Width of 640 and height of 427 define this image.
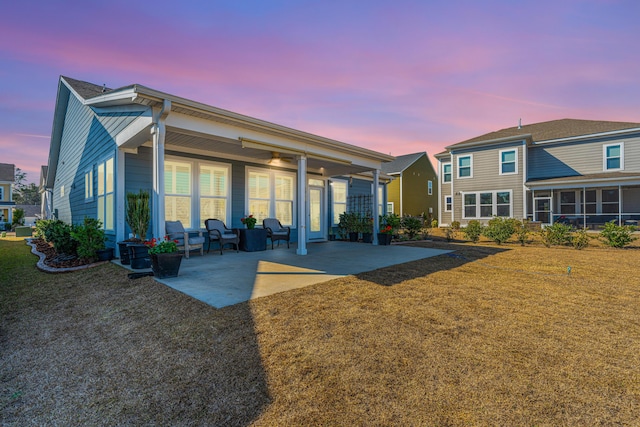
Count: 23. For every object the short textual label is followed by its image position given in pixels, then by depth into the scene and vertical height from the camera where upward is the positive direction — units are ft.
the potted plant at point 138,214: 21.11 +0.09
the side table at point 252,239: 25.98 -1.99
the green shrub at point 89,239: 21.84 -1.64
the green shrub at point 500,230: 32.94 -1.66
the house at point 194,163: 18.10 +4.75
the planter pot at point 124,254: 20.07 -2.49
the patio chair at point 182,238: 21.85 -1.63
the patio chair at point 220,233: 24.66 -1.46
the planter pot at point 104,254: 22.22 -2.73
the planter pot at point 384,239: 31.24 -2.42
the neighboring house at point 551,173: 46.55 +6.82
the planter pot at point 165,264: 15.60 -2.47
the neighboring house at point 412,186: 73.26 +7.25
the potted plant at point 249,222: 26.32 -0.56
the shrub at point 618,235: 28.84 -1.96
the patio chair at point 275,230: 28.27 -1.32
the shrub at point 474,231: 35.10 -1.85
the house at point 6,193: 83.56 +6.30
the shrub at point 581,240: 29.63 -2.54
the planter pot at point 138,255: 18.03 -2.30
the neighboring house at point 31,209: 114.02 +2.66
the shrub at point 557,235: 30.96 -2.06
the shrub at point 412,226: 38.29 -1.38
